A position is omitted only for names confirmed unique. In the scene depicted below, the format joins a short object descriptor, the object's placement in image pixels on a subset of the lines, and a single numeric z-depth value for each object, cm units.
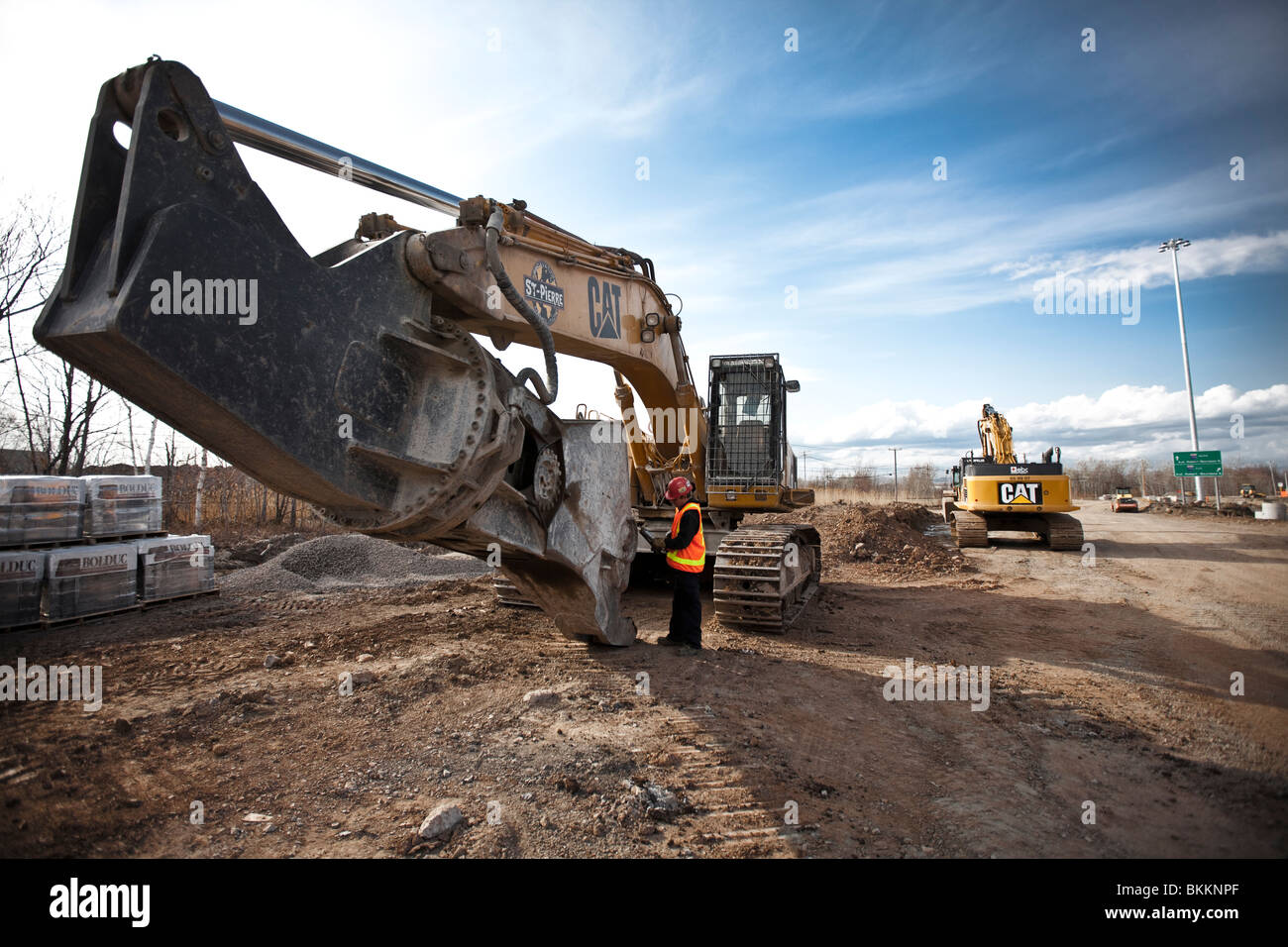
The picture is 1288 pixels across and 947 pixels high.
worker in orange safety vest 664
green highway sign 2995
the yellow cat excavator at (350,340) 227
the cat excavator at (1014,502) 1627
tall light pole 3170
